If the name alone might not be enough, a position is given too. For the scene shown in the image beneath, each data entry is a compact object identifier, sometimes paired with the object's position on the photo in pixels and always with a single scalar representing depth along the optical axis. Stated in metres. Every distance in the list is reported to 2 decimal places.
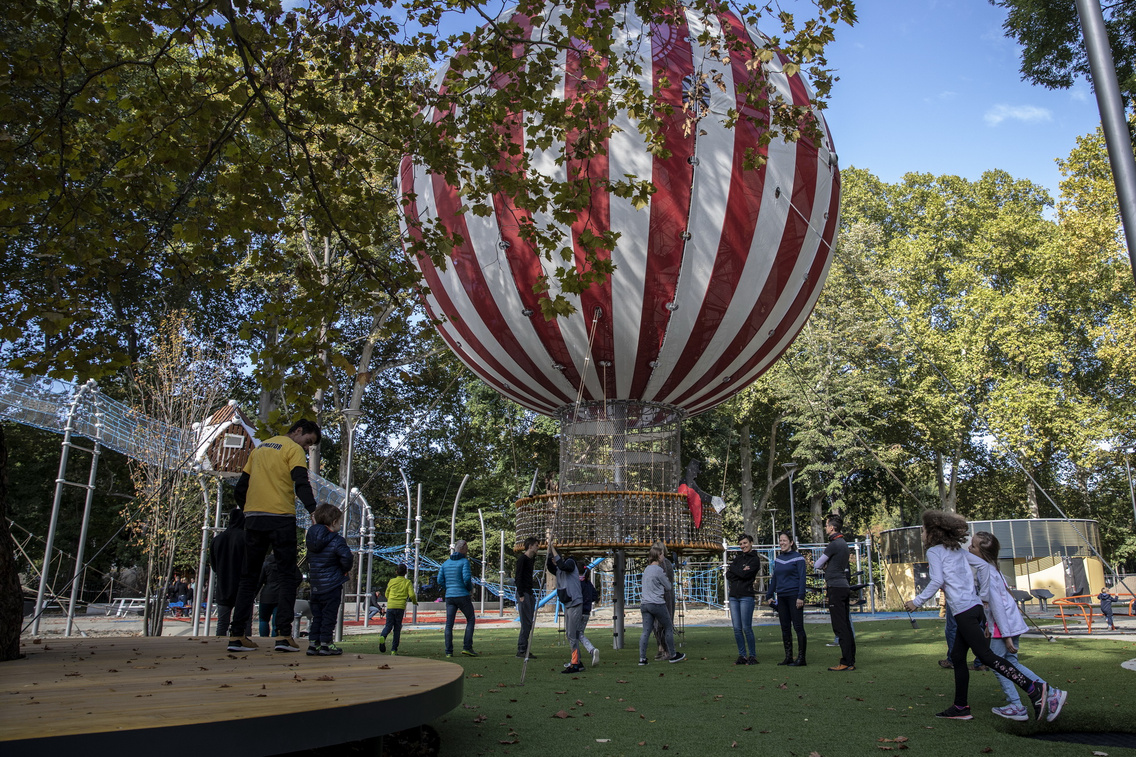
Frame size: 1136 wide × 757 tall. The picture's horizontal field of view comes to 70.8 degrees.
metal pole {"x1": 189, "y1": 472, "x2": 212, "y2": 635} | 13.16
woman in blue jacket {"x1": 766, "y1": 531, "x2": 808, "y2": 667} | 9.22
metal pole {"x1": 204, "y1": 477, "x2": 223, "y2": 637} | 12.76
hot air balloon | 9.95
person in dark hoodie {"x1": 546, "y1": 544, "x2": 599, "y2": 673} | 8.99
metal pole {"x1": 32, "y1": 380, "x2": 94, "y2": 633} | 10.70
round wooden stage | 2.85
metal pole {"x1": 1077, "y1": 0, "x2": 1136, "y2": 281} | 3.92
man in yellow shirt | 5.66
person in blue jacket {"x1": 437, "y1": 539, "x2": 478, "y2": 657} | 10.82
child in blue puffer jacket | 6.78
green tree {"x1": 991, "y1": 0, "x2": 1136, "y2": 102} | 9.63
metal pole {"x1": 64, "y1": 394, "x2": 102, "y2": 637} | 11.94
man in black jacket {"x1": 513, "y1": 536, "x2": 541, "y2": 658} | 10.50
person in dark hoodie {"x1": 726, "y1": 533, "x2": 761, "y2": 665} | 9.70
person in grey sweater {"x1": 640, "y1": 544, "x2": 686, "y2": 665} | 9.60
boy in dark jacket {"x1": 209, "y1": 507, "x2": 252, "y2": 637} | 8.07
